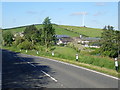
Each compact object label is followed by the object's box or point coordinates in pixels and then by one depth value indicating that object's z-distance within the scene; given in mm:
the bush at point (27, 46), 65500
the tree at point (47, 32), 53562
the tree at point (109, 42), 54425
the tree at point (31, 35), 69900
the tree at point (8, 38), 100562
